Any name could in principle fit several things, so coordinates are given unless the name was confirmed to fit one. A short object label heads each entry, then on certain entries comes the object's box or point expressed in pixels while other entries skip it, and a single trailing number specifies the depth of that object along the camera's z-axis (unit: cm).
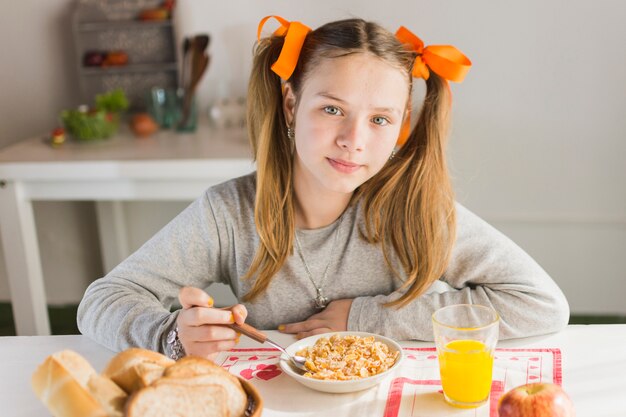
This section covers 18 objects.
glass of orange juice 95
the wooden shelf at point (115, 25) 269
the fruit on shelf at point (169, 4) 265
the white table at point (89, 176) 221
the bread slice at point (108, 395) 77
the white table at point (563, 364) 98
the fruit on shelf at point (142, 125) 253
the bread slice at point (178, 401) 76
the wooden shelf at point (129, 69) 272
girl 126
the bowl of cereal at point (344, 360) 100
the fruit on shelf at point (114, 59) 271
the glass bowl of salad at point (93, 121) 248
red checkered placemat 97
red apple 86
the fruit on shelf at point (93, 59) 270
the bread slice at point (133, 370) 80
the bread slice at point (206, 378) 81
